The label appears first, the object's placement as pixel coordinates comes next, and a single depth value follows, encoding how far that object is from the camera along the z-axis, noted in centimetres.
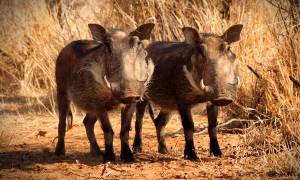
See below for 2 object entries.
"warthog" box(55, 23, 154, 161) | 1159
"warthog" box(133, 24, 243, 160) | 1179
